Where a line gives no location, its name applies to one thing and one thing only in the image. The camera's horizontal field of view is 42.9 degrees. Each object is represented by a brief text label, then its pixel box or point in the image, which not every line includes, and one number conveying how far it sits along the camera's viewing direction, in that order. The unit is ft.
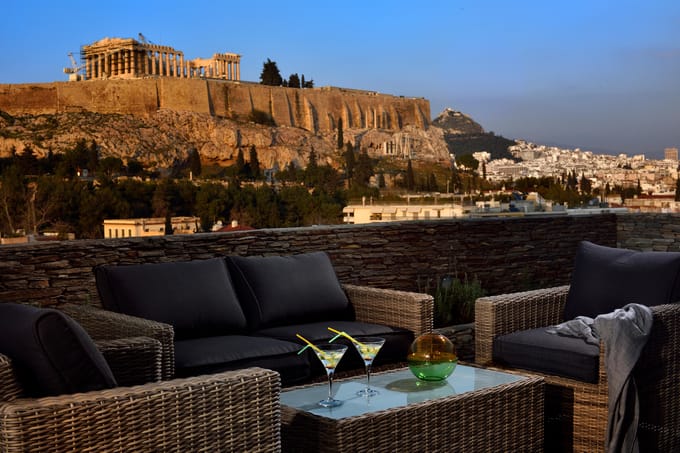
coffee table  8.39
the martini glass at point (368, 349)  9.16
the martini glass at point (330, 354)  8.68
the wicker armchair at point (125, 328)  9.87
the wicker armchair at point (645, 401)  10.46
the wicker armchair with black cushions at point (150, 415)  6.12
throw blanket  10.18
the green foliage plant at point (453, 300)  18.74
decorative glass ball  9.78
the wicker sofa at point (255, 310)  11.35
